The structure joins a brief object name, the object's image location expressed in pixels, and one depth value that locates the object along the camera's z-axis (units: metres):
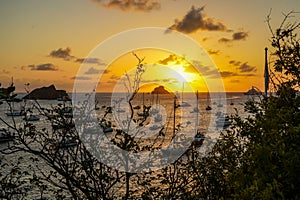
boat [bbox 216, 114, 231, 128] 72.31
